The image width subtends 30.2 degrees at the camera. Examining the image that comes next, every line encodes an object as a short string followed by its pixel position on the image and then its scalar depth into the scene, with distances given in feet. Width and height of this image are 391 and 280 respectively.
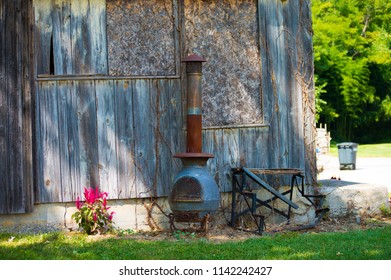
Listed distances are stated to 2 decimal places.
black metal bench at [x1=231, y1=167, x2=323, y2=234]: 33.35
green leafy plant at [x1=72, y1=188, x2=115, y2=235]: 32.30
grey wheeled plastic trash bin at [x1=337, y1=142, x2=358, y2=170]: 74.90
